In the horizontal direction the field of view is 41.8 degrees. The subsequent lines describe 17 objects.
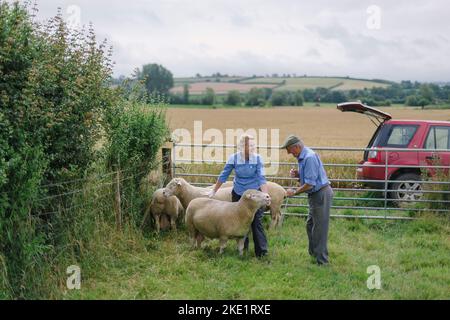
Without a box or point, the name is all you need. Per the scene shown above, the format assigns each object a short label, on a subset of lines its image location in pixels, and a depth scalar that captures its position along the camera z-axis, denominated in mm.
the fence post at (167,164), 12906
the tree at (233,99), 58781
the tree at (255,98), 59188
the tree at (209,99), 57875
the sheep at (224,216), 9547
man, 9219
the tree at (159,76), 46050
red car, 13742
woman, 9609
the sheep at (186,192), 11219
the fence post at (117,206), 10203
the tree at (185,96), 56869
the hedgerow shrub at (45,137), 7270
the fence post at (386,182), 12875
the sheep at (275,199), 12031
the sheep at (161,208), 11359
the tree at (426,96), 38531
